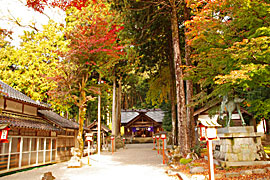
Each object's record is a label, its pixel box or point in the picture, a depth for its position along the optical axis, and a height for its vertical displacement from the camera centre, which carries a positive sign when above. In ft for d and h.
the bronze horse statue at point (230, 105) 28.45 +2.31
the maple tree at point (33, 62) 57.67 +17.57
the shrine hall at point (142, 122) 123.34 +0.10
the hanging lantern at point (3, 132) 20.91 -0.88
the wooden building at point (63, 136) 48.17 -3.51
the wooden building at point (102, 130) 80.89 -3.06
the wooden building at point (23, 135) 34.81 -2.33
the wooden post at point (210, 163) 16.71 -3.35
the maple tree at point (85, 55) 46.73 +16.19
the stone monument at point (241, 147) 25.48 -3.26
